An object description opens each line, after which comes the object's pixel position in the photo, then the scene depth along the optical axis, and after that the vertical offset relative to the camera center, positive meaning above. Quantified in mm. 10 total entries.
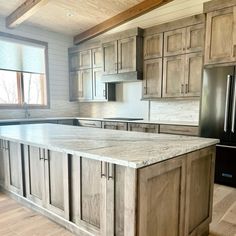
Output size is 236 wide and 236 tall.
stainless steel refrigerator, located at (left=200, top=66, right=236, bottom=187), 3026 -251
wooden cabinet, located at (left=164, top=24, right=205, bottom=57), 3437 +965
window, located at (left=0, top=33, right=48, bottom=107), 4516 +540
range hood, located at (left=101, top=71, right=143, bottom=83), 4139 +415
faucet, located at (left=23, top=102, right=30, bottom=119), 4788 -293
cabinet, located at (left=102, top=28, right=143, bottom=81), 4125 +900
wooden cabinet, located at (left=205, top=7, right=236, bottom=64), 2977 +880
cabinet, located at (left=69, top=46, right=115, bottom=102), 4914 +491
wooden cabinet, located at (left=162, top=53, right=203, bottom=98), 3518 +389
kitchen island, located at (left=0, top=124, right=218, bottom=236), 1332 -639
